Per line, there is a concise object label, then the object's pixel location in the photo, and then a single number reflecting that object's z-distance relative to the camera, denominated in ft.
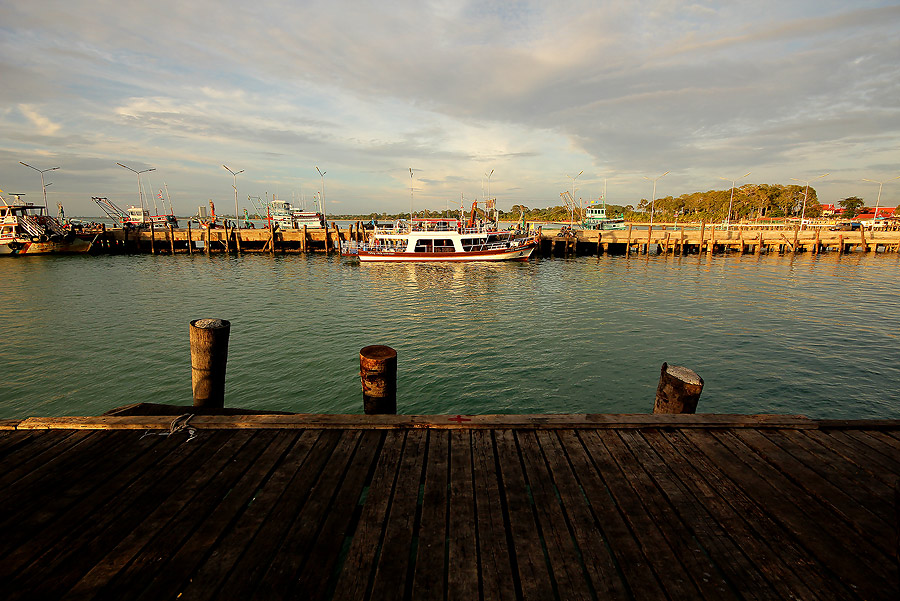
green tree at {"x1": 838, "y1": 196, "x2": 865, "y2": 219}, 444.96
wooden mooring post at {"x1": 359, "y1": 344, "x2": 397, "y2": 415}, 20.36
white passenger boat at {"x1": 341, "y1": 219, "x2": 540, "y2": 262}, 147.13
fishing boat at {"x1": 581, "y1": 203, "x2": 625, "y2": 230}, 250.37
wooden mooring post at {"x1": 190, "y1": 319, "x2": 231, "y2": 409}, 21.57
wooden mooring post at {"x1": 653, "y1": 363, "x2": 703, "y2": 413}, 19.80
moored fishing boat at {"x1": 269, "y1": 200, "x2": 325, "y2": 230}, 263.29
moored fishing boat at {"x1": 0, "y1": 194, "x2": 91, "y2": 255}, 152.46
